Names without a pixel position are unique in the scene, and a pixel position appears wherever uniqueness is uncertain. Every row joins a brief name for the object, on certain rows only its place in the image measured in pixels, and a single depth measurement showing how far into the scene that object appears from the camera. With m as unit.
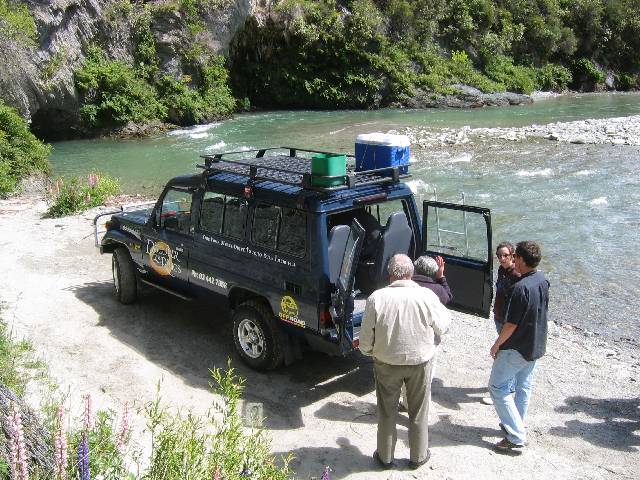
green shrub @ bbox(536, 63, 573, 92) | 47.06
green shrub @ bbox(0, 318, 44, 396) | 5.68
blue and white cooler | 6.97
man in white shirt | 4.95
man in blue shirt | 5.24
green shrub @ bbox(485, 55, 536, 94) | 43.66
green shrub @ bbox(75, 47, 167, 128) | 29.39
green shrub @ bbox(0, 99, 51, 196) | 17.48
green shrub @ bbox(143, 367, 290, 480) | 3.67
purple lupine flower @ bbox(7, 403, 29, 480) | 2.94
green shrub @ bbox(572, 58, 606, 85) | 49.88
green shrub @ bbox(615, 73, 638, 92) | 50.69
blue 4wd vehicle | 6.13
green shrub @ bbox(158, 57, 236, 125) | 32.22
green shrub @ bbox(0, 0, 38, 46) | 21.22
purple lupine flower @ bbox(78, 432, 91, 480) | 3.15
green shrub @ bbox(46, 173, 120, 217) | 14.30
